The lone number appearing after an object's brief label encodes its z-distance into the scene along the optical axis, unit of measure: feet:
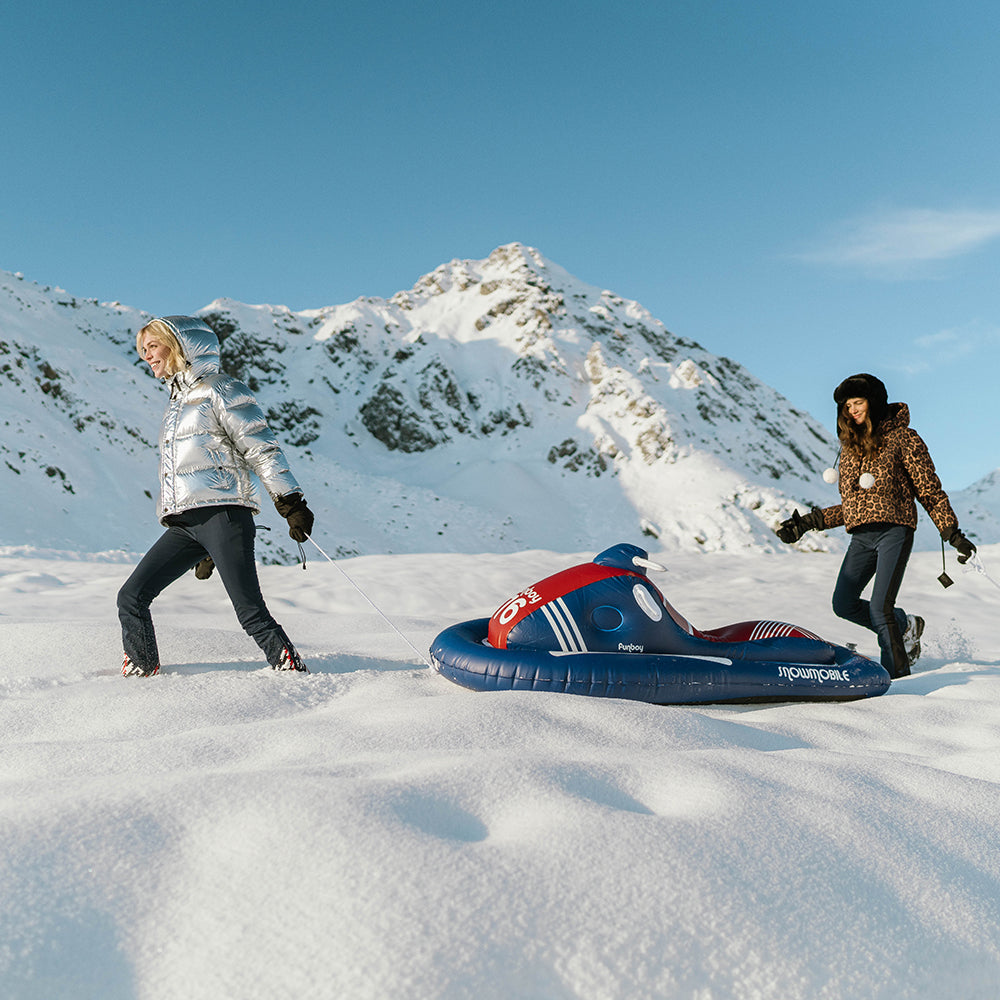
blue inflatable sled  9.57
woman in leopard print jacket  12.30
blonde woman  10.14
